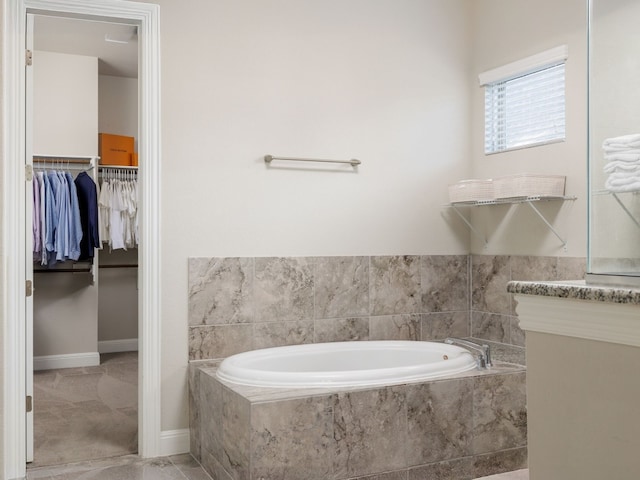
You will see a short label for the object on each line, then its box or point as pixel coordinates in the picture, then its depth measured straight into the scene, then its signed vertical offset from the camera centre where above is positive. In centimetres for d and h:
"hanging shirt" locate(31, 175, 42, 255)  521 +10
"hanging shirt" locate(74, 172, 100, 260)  550 +17
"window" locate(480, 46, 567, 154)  363 +80
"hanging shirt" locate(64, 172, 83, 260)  537 +9
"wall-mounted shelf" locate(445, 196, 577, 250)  354 +18
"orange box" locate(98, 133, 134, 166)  614 +81
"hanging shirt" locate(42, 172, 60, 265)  527 +19
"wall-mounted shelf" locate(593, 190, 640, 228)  108 +6
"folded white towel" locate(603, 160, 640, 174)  106 +11
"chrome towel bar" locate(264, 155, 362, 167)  360 +43
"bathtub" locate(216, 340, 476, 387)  279 -66
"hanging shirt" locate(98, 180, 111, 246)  593 +20
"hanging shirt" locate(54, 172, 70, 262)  530 +7
